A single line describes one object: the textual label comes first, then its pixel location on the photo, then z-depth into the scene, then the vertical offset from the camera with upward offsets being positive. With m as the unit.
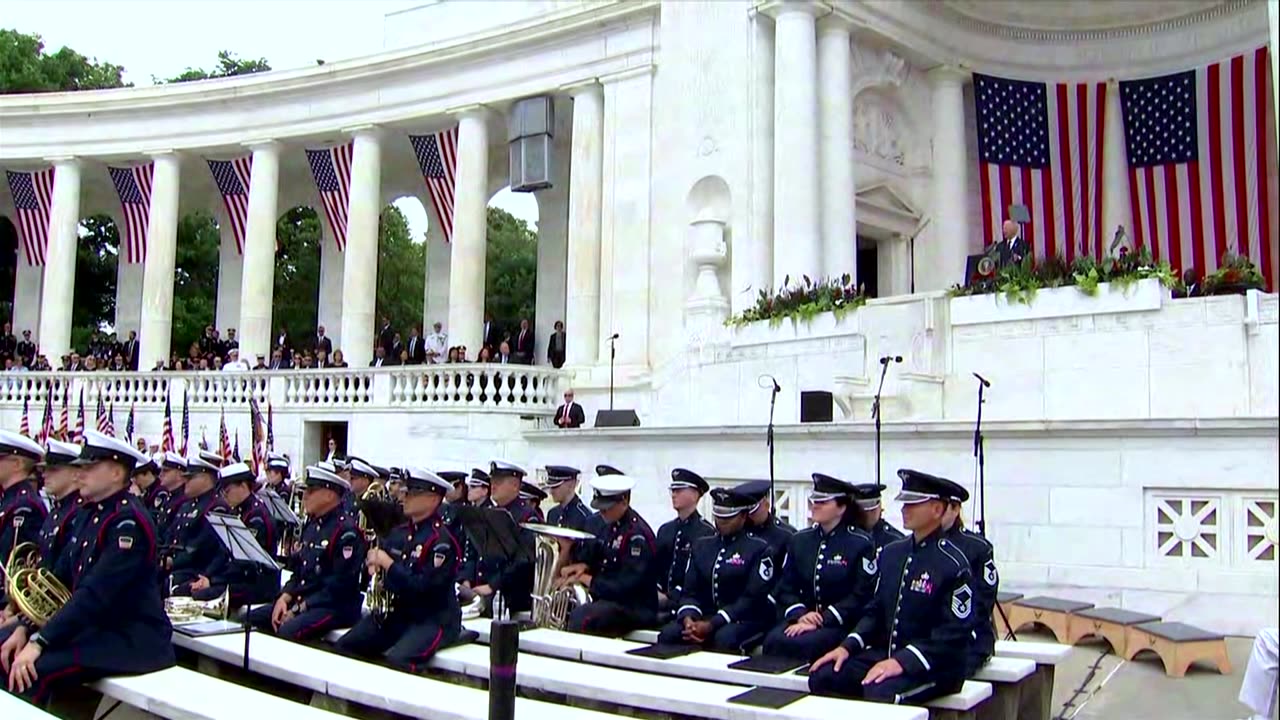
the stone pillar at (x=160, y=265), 36.50 +5.43
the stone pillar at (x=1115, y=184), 29.22 +6.42
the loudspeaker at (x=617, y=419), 21.72 +0.60
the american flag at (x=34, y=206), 38.84 +7.58
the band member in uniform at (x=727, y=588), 10.11 -1.10
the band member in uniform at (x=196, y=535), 12.67 -0.89
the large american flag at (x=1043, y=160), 29.19 +7.00
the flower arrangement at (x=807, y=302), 20.00 +2.54
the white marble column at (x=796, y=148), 25.55 +6.35
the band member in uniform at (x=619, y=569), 10.98 -1.03
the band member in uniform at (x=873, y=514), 9.97 -0.47
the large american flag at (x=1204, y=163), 27.33 +6.68
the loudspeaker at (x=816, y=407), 17.34 +0.68
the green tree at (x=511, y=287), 60.44 +8.13
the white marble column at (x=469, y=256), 32.31 +5.08
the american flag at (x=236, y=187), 37.19 +7.89
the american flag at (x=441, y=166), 34.03 +7.86
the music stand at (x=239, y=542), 9.38 -0.69
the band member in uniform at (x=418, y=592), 9.52 -1.09
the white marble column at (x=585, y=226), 30.61 +5.64
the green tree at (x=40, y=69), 48.25 +15.19
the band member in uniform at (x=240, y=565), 11.84 -1.08
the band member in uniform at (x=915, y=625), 7.93 -1.10
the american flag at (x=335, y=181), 35.22 +7.72
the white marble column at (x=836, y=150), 26.03 +6.45
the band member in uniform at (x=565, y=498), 12.70 -0.47
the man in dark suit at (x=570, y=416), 24.56 +0.74
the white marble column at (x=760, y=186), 26.17 +5.70
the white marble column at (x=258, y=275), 35.53 +5.00
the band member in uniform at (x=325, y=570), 10.45 -1.01
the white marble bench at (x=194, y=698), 7.62 -1.59
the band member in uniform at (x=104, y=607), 8.29 -1.07
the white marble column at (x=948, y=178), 29.50 +6.61
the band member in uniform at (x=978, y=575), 8.22 -0.78
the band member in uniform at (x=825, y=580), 9.34 -0.97
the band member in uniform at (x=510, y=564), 12.20 -1.08
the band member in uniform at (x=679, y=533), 11.25 -0.73
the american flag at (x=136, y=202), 38.34 +7.63
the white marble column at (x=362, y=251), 33.94 +5.47
